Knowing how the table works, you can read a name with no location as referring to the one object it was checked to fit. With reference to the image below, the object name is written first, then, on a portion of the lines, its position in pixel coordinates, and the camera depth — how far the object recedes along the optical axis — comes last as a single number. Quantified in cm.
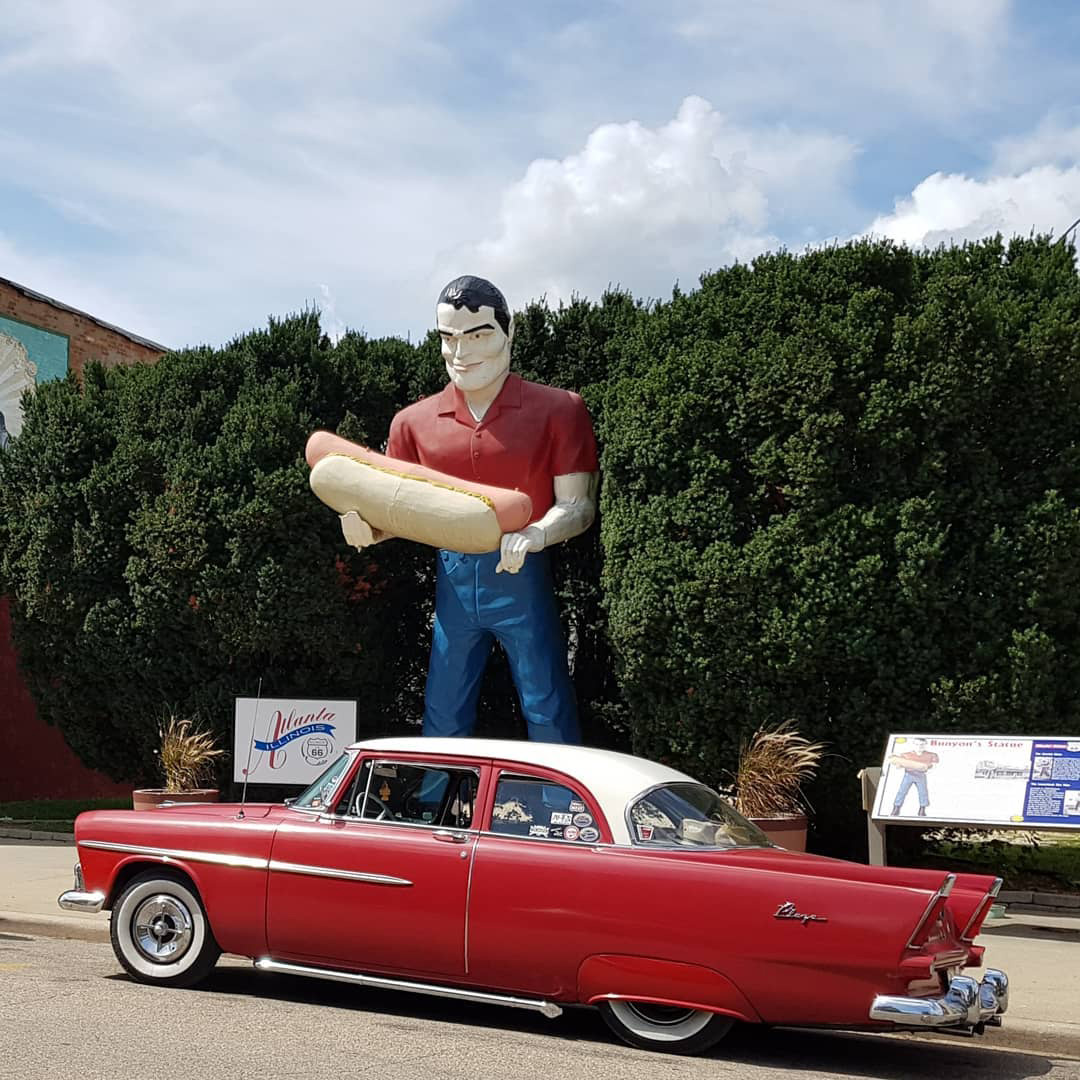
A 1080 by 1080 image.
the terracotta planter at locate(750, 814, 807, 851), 1114
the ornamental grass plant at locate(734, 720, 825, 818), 1135
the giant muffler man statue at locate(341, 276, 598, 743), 1281
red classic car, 603
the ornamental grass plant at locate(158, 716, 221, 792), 1373
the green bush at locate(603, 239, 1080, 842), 1114
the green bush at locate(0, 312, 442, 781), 1379
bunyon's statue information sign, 947
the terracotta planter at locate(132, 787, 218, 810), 1330
